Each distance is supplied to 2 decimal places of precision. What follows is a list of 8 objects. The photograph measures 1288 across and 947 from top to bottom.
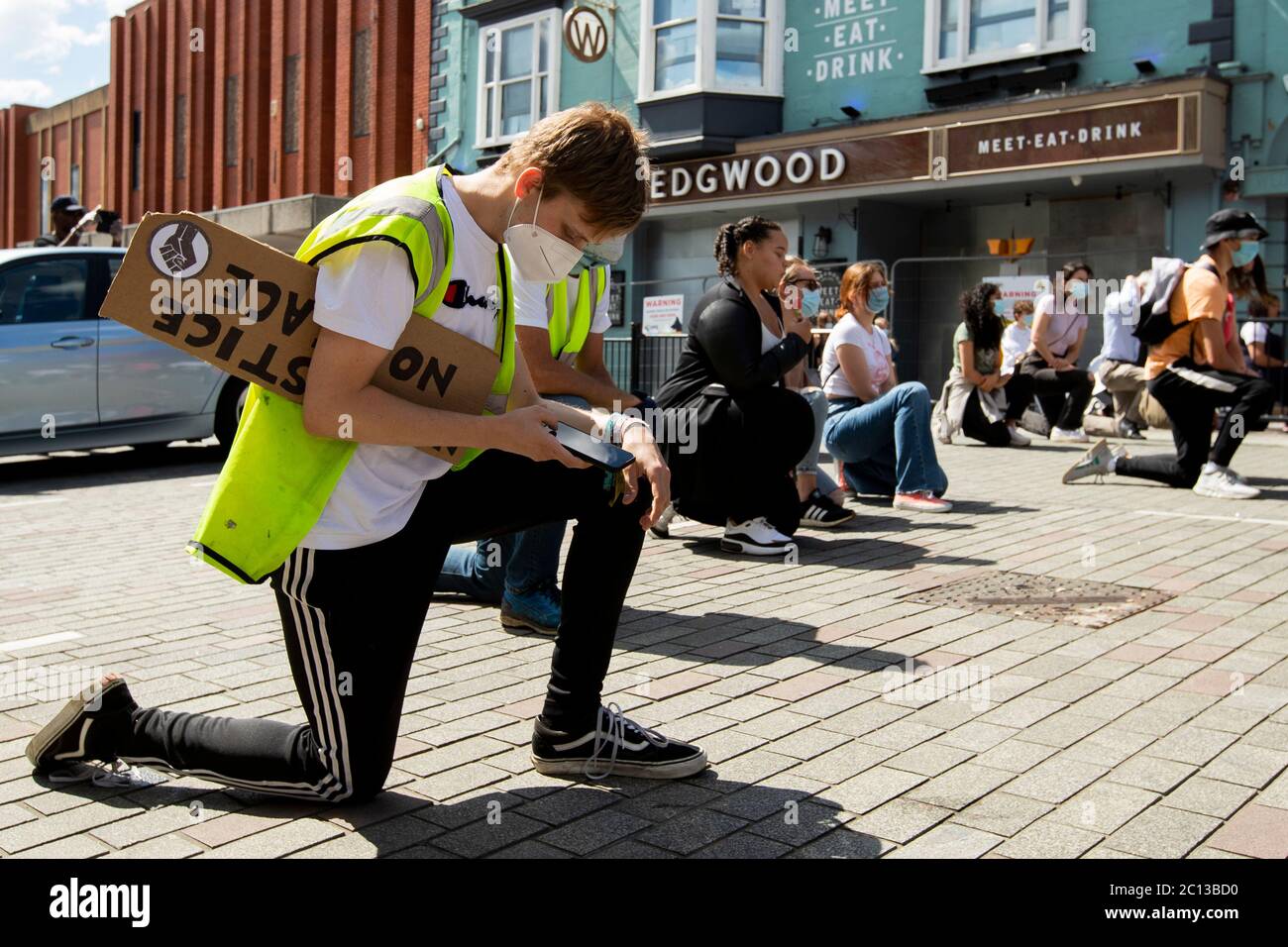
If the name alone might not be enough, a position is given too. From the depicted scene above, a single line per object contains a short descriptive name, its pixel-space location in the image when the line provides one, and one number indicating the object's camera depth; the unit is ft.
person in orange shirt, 29.66
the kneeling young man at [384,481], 8.89
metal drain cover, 17.54
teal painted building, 52.06
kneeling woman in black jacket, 21.99
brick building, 93.45
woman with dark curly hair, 41.65
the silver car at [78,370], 33.14
